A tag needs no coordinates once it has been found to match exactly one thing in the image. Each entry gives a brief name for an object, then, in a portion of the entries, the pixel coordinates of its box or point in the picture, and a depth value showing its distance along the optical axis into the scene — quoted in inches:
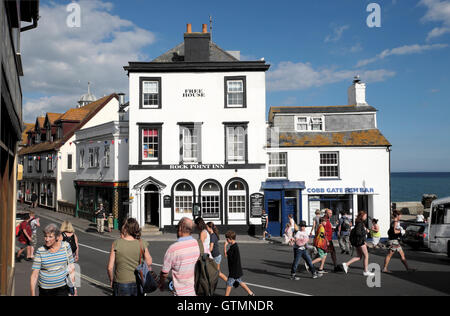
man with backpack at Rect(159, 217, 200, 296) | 222.1
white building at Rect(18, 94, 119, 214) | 1417.3
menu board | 943.7
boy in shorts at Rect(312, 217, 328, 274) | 474.9
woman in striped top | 226.8
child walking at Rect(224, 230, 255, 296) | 348.2
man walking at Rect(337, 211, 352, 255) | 666.8
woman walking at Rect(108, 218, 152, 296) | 226.2
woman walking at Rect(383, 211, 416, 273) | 489.5
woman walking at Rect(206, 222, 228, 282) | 383.9
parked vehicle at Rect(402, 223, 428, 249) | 783.1
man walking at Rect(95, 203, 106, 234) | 937.5
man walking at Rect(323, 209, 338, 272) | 490.3
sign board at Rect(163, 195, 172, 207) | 948.0
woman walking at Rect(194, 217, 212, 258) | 347.7
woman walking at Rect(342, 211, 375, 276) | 453.1
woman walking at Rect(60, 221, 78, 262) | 370.3
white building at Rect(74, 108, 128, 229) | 1018.1
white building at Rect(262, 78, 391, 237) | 946.7
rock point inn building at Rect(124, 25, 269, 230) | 950.4
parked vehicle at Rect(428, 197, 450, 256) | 661.3
